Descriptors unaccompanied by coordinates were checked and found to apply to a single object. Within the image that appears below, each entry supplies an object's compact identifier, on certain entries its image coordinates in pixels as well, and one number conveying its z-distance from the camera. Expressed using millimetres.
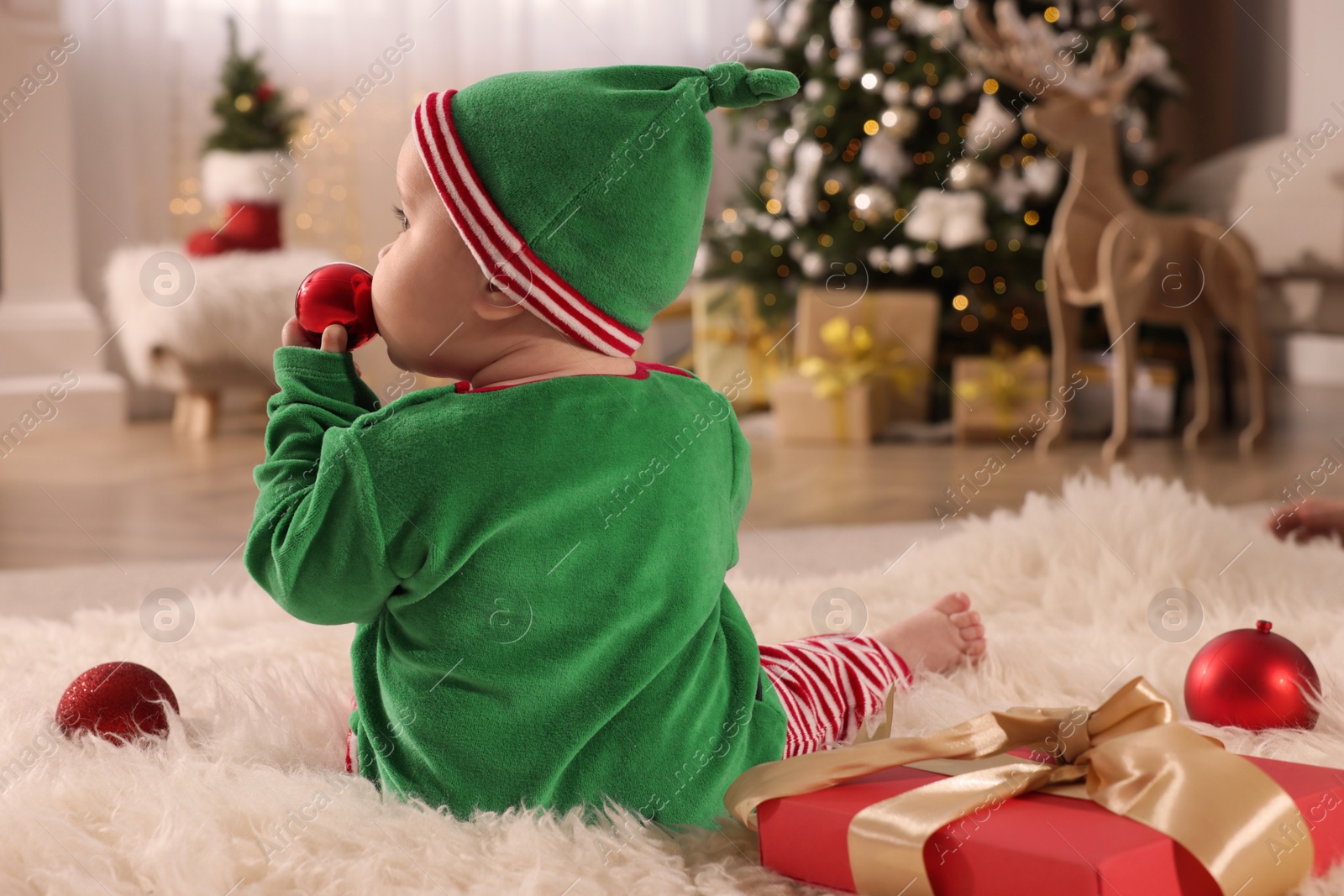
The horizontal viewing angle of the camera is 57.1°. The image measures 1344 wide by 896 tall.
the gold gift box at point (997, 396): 3016
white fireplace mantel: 3455
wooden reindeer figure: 2775
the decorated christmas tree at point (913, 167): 3133
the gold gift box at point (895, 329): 3195
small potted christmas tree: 3348
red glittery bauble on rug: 861
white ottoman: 3082
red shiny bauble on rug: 921
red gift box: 582
